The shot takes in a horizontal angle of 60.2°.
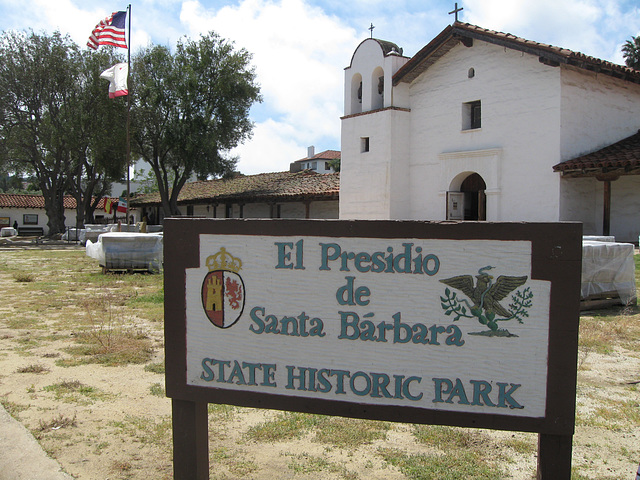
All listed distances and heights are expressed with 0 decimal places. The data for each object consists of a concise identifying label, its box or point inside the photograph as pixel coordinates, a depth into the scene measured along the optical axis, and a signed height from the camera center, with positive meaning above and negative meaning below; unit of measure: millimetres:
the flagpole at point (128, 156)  25250 +2704
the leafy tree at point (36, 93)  32125 +7217
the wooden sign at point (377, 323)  2262 -469
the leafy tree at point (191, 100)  33344 +7118
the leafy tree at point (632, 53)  39375 +11959
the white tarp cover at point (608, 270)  8727 -822
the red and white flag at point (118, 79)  22862 +5717
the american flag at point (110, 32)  22625 +7581
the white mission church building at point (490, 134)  18094 +3101
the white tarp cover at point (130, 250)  13823 -873
